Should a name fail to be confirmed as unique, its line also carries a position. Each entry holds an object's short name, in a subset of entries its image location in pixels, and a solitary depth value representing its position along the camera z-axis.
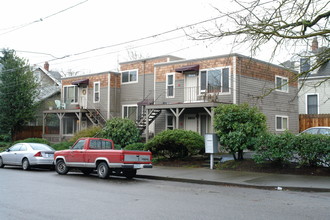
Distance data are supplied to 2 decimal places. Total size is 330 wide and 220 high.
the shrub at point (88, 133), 26.03
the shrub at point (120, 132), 23.69
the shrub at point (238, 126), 16.69
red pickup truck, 14.23
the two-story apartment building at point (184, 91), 23.47
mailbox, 17.20
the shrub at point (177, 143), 18.81
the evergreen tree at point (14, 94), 33.62
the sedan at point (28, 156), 18.17
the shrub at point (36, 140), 27.66
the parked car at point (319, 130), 20.85
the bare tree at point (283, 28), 11.97
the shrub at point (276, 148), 15.18
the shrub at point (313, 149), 14.27
